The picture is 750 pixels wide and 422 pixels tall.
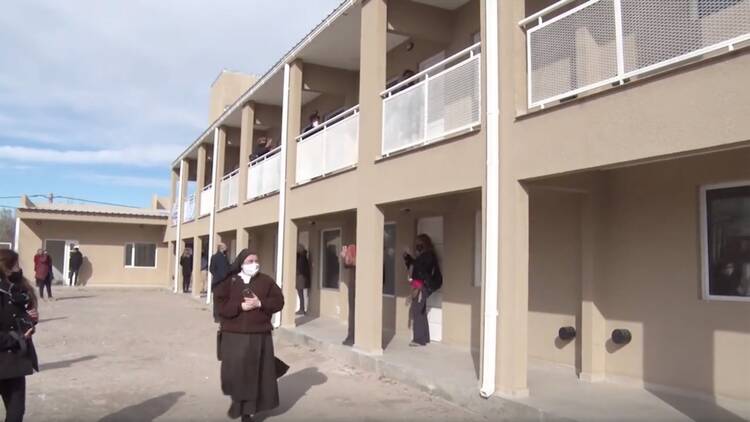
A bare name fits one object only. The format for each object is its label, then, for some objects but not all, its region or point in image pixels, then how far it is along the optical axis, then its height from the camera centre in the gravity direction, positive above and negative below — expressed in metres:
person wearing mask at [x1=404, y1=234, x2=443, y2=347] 10.27 -0.37
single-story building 28.83 +0.61
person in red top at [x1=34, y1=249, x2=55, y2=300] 19.78 -0.49
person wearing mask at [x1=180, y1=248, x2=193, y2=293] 25.20 -0.43
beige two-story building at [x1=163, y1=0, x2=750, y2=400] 5.31 +0.90
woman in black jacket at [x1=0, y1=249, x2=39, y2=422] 4.74 -0.61
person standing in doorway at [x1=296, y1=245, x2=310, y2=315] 15.75 -0.32
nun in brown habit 6.04 -0.77
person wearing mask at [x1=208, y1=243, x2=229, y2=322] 14.52 -0.17
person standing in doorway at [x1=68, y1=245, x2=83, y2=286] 28.31 -0.41
